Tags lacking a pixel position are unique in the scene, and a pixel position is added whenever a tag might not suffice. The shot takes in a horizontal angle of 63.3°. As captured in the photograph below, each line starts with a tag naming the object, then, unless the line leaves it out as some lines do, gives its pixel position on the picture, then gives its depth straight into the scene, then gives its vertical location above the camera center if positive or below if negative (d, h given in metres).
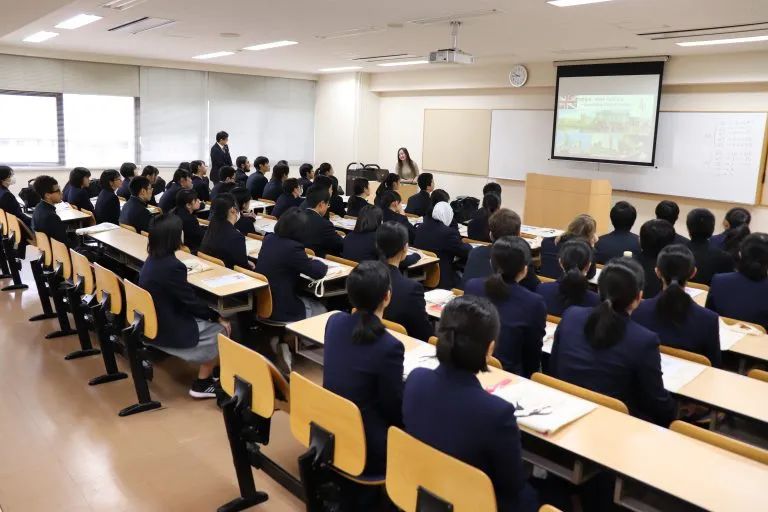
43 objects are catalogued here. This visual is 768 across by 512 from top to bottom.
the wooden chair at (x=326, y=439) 2.15 -0.99
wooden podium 8.61 -0.47
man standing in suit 9.99 -0.08
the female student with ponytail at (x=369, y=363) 2.25 -0.74
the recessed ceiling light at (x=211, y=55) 9.44 +1.49
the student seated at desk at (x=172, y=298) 3.64 -0.87
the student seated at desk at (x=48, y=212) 5.34 -0.59
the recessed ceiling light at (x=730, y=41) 6.48 +1.42
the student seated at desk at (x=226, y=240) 4.70 -0.66
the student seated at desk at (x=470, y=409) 1.79 -0.72
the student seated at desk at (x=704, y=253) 4.41 -0.57
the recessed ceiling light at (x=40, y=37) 7.79 +1.37
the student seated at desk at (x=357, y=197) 7.06 -0.45
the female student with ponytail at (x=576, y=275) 3.20 -0.55
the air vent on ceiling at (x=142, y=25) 6.69 +1.37
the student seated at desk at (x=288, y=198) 6.62 -0.46
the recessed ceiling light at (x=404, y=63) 9.55 +1.52
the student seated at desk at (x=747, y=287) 3.37 -0.62
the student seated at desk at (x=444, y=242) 5.24 -0.67
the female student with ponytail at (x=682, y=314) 2.84 -0.64
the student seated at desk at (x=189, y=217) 5.51 -0.61
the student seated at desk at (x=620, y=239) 4.83 -0.53
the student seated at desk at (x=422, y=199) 7.29 -0.45
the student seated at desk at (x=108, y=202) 6.41 -0.56
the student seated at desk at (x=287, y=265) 4.10 -0.72
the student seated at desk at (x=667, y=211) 5.15 -0.33
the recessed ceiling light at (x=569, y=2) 4.96 +1.32
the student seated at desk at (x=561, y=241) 4.45 -0.60
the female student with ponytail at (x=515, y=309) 2.88 -0.66
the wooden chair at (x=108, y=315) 3.82 -1.04
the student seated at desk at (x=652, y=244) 4.07 -0.47
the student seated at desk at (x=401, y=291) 3.25 -0.68
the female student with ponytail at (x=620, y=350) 2.32 -0.69
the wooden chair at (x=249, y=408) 2.47 -1.04
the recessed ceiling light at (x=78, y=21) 6.54 +1.35
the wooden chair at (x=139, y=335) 3.52 -1.05
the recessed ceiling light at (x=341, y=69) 10.94 +1.59
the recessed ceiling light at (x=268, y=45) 8.04 +1.44
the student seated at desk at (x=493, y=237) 4.21 -0.50
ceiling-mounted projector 6.50 +1.10
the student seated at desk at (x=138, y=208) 5.89 -0.56
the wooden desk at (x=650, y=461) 1.73 -0.87
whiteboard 7.86 +0.17
